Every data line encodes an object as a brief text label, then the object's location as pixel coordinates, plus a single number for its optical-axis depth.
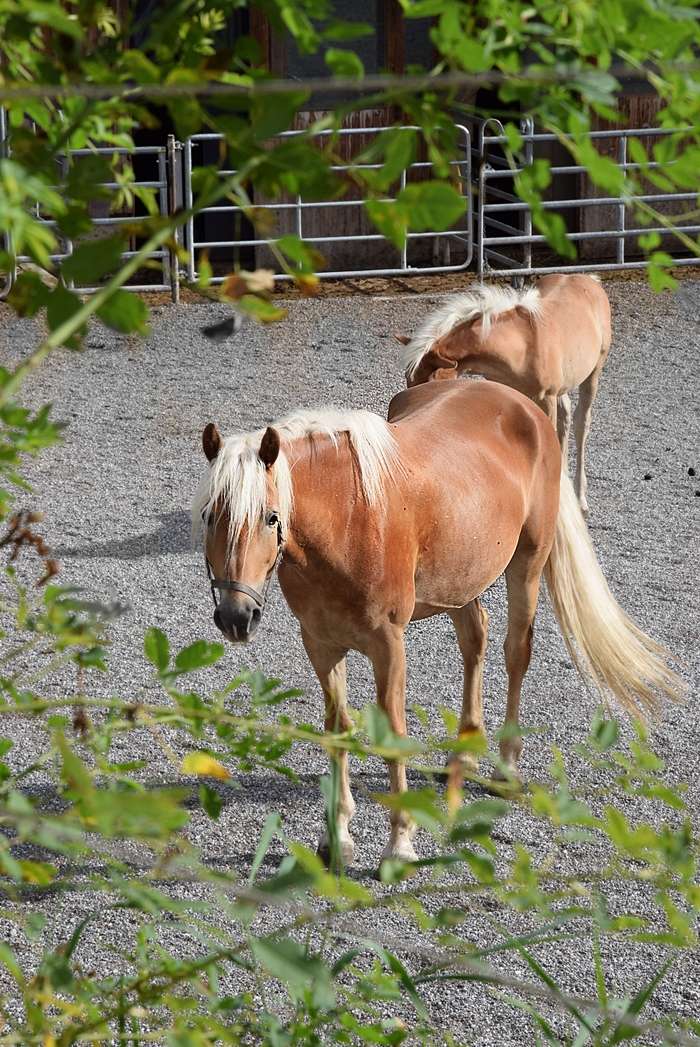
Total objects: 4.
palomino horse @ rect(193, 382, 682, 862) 5.60
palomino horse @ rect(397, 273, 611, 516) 11.33
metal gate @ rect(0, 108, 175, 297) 18.91
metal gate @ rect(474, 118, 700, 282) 19.56
